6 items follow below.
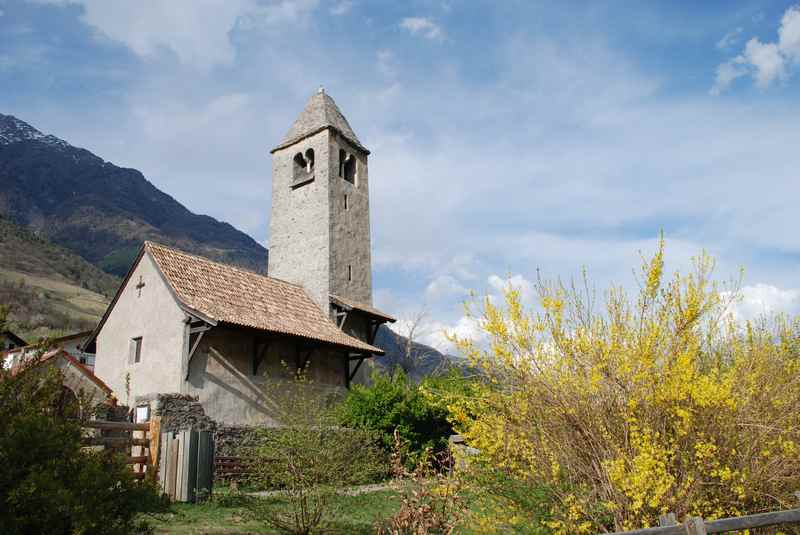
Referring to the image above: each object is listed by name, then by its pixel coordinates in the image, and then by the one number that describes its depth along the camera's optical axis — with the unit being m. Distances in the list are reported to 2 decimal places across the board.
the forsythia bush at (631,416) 6.07
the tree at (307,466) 7.82
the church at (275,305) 16.70
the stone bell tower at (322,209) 23.08
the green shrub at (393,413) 16.92
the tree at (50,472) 4.70
